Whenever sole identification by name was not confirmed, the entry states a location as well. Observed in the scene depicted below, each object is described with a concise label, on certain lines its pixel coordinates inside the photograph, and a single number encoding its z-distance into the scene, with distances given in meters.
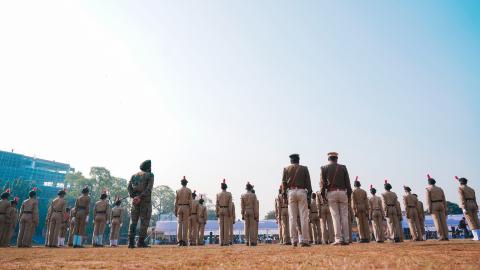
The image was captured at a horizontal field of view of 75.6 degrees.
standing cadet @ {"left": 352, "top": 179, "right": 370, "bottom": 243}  12.71
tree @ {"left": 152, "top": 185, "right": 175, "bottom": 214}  86.00
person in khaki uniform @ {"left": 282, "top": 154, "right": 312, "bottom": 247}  7.63
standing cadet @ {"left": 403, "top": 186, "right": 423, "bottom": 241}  13.52
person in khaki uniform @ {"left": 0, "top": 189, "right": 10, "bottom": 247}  13.13
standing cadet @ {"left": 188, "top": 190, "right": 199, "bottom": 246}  15.34
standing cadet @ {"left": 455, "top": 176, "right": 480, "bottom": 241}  10.50
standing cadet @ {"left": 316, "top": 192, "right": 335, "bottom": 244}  14.29
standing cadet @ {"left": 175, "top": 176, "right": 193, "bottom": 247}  12.67
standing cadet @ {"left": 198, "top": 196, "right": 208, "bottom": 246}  18.55
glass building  68.56
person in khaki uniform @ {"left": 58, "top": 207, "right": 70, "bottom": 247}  16.06
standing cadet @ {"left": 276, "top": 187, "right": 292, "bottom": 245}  13.36
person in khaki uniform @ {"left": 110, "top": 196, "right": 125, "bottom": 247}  16.03
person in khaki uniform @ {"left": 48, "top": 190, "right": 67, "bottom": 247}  13.29
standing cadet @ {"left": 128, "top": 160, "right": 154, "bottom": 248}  8.73
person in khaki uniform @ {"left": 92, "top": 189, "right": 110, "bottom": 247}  14.33
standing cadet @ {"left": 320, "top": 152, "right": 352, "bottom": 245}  7.96
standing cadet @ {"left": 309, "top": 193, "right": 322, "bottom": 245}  15.36
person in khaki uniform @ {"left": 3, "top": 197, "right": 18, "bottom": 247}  13.81
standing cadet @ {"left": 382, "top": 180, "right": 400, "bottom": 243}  12.81
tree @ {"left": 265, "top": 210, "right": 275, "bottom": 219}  87.73
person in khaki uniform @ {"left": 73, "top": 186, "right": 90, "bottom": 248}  12.64
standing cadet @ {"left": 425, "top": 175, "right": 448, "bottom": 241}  11.31
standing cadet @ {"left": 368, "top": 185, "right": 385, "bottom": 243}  12.99
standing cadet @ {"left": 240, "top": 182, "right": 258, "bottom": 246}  13.16
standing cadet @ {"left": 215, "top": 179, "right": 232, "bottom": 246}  13.12
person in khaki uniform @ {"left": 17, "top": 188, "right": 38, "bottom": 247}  12.90
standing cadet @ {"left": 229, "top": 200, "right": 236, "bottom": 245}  13.89
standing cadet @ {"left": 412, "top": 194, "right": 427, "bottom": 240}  16.22
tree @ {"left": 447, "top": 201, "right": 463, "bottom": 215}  59.46
